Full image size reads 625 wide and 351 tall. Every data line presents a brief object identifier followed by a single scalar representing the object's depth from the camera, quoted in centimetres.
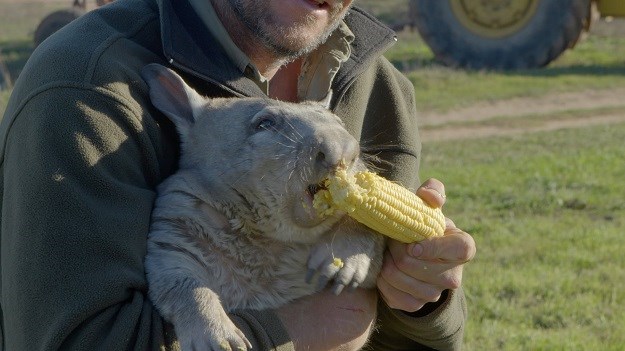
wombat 458
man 426
